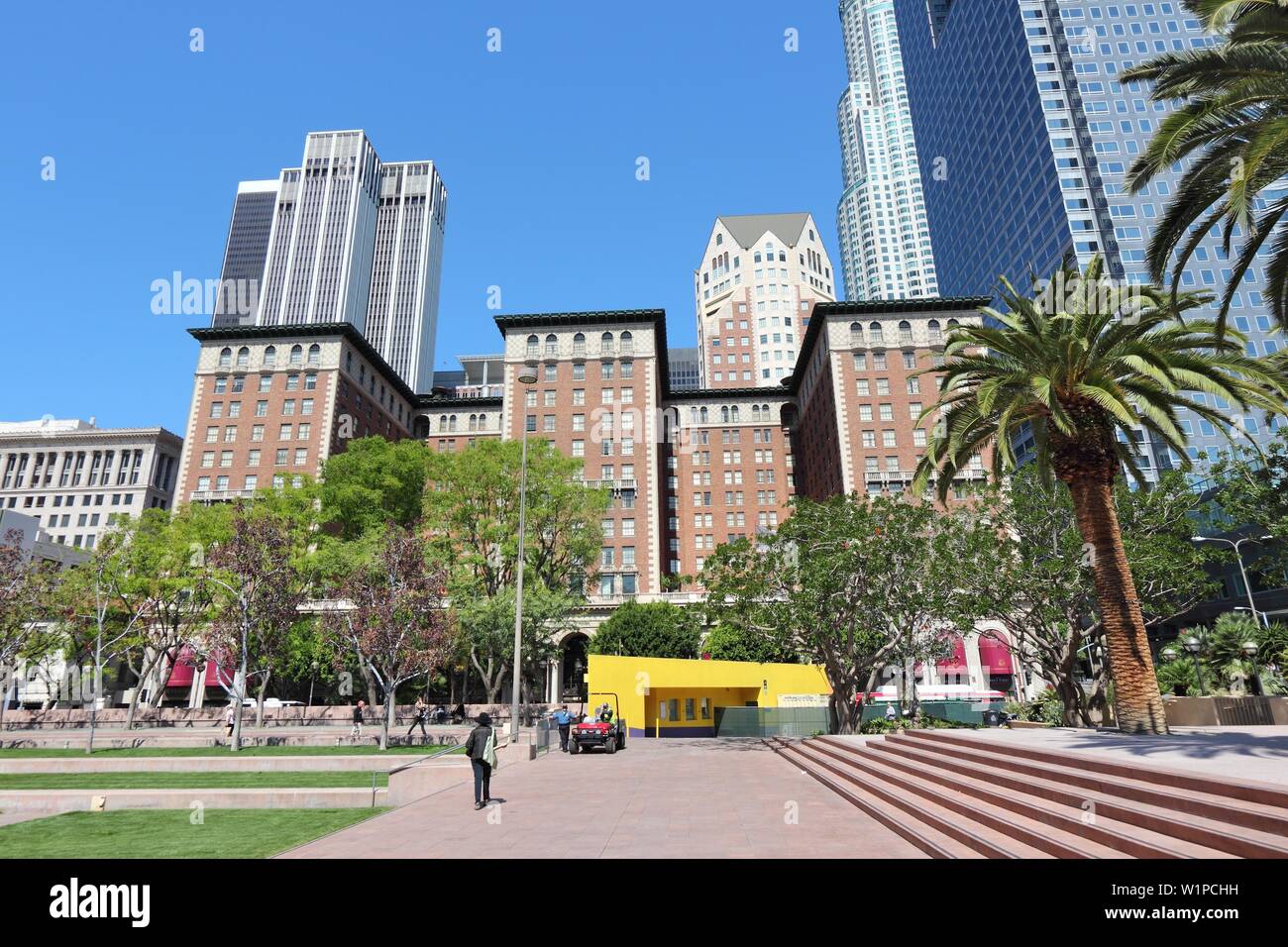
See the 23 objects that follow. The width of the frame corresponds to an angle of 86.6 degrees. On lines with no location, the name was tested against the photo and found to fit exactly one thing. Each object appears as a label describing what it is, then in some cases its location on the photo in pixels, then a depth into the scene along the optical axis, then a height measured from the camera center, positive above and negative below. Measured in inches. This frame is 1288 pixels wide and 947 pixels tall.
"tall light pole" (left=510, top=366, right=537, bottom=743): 929.9 +22.3
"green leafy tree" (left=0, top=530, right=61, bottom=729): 1254.9 +177.7
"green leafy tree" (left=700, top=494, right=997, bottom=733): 1100.5 +135.9
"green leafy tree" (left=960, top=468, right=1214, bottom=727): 1011.3 +146.7
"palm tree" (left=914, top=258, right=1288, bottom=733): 655.1 +268.0
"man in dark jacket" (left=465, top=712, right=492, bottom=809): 524.1 -56.8
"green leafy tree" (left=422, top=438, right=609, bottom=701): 1710.1 +390.5
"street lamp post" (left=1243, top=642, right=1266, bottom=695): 1064.2 +14.7
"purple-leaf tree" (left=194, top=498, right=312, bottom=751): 1269.7 +171.8
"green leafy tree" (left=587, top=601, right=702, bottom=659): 2032.5 +120.3
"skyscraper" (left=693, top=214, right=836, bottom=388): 4852.4 +2679.7
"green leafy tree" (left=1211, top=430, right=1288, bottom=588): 976.3 +230.3
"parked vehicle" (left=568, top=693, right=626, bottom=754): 1008.8 -82.7
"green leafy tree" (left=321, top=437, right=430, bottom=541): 1999.3 +583.5
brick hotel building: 2588.6 +1065.0
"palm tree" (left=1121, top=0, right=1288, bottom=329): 435.5 +367.7
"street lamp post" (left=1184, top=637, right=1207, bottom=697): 1170.0 +26.6
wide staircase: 287.1 -74.0
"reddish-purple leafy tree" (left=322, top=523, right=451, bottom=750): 1198.9 +116.8
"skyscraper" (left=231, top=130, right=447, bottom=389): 7372.1 +4467.8
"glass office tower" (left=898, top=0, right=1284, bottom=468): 3403.1 +2890.5
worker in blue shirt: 1047.6 -65.9
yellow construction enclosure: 1346.0 -30.4
